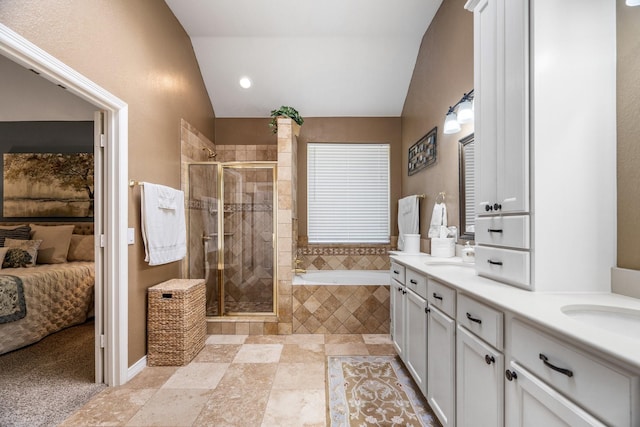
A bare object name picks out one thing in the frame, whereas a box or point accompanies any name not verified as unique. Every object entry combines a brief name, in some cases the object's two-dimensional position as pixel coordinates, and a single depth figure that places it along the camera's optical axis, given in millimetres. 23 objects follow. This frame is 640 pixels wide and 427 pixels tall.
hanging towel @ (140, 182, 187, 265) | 2461
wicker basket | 2541
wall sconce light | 2232
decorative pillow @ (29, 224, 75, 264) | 3559
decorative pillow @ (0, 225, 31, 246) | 3631
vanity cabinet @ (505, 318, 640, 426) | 697
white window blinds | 4402
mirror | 2357
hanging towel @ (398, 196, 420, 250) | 3438
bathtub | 3424
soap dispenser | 2291
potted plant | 3533
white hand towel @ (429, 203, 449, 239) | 2707
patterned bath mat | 1827
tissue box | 2613
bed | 2742
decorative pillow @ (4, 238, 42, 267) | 3424
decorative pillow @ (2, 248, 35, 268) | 3264
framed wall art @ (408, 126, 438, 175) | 3057
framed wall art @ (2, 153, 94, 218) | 3977
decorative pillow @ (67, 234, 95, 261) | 3742
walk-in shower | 3402
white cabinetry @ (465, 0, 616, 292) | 1277
